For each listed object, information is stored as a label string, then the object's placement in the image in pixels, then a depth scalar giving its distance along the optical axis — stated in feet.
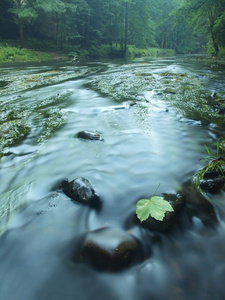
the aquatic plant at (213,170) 7.74
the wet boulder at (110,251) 4.96
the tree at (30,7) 70.20
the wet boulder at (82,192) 7.19
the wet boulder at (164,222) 5.96
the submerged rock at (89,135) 12.47
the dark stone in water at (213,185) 7.41
